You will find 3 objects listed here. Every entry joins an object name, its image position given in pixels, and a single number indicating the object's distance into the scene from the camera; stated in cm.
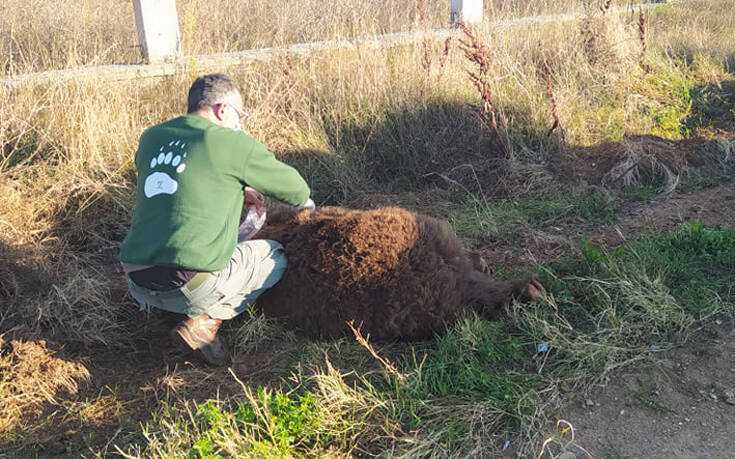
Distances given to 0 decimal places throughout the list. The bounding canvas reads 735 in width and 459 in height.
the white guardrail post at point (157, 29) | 670
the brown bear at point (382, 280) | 347
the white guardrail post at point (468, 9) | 898
